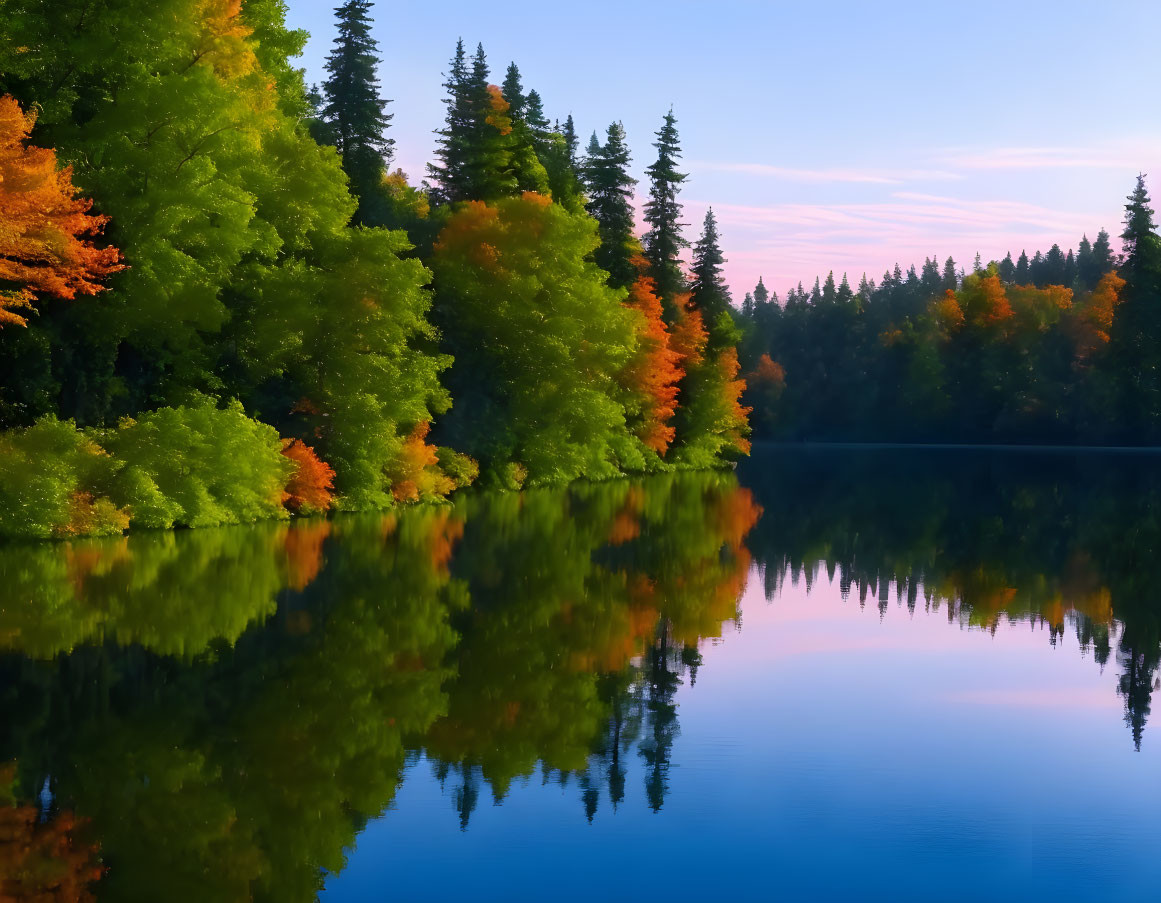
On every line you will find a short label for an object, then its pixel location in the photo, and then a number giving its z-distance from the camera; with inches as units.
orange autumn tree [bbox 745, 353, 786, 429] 5856.3
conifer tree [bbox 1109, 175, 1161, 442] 4362.7
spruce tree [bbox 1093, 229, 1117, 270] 7222.0
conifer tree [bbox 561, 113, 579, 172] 3661.4
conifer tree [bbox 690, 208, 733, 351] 3070.9
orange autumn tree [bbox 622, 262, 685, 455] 2549.2
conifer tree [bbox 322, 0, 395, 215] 2395.4
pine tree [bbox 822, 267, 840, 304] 6648.6
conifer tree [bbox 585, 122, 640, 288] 2800.2
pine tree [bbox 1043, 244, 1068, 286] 7431.1
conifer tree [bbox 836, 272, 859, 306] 6402.6
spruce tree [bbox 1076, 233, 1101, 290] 6851.4
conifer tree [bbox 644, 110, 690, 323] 2972.4
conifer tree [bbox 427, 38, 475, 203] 2581.2
